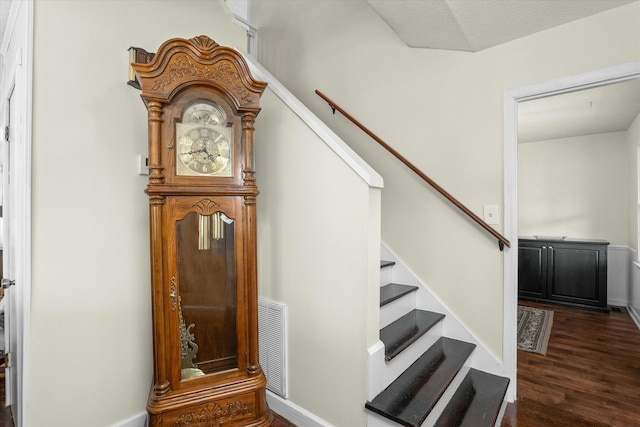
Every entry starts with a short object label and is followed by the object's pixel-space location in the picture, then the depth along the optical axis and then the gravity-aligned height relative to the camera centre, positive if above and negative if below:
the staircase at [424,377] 1.62 -0.92
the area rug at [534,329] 3.02 -1.18
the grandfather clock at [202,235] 1.46 -0.07
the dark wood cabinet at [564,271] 4.20 -0.71
